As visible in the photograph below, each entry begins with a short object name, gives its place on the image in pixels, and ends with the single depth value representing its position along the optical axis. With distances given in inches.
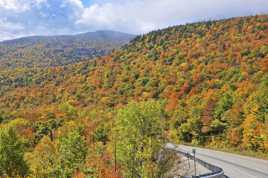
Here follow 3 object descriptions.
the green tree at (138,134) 1212.0
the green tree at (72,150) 2035.6
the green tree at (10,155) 2022.6
